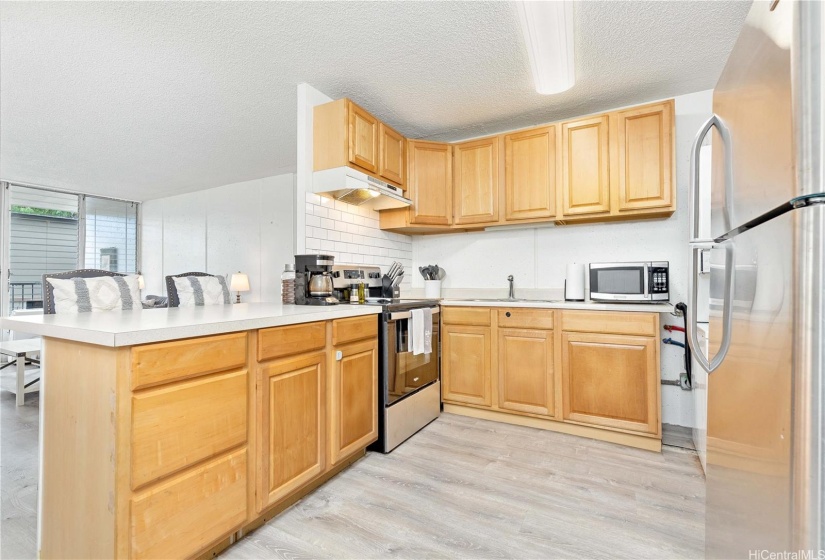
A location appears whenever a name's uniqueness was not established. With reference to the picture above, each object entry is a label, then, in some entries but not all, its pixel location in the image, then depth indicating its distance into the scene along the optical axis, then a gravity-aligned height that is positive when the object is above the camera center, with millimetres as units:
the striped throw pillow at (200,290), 2939 -78
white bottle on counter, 2762 -38
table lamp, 5617 -21
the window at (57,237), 5590 +687
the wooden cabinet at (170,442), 1169 -565
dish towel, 2708 -351
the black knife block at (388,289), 3248 -66
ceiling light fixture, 1815 +1288
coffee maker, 2508 +13
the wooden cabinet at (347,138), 2639 +1011
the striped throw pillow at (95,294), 2076 -78
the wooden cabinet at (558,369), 2535 -629
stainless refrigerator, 615 -9
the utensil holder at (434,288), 3748 -62
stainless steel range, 2469 -647
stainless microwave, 2721 +5
